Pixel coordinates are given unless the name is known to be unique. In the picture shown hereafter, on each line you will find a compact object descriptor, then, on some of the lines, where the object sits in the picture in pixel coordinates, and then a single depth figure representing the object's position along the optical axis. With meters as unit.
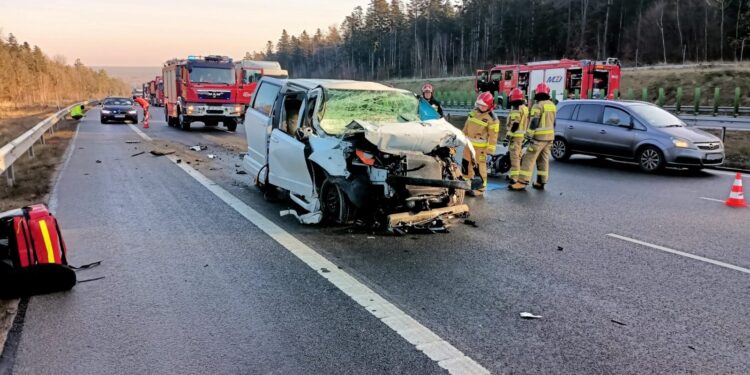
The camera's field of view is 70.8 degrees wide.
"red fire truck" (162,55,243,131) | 21.02
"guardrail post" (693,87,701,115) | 22.85
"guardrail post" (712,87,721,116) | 22.90
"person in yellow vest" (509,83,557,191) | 9.44
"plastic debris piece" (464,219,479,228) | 6.75
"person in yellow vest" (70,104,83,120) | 26.66
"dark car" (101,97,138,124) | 25.88
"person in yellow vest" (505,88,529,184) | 9.48
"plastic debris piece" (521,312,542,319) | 3.90
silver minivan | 11.42
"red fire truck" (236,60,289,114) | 26.57
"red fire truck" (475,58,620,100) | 28.09
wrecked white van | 6.08
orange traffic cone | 8.12
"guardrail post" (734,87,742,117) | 21.86
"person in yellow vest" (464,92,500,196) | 8.82
